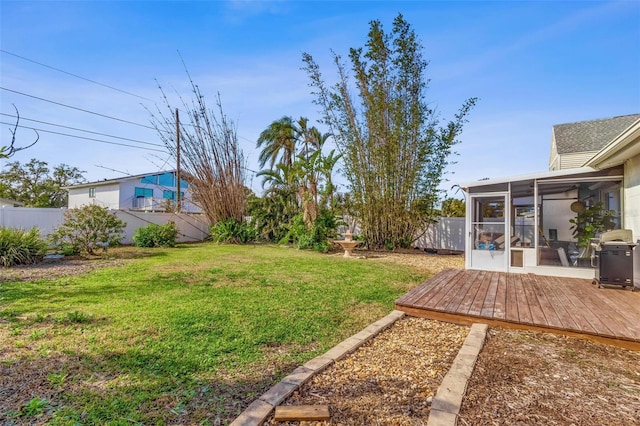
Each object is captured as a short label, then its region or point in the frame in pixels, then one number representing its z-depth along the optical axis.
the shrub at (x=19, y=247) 6.72
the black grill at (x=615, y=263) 4.57
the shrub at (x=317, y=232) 10.52
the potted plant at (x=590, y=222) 5.65
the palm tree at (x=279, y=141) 18.77
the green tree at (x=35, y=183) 21.94
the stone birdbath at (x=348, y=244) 9.21
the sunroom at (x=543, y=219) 5.70
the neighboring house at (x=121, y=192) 20.66
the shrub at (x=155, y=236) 10.63
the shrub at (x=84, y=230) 8.07
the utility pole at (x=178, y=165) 12.78
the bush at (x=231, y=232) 12.41
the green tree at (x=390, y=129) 9.59
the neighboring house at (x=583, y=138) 10.19
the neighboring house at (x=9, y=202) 17.49
